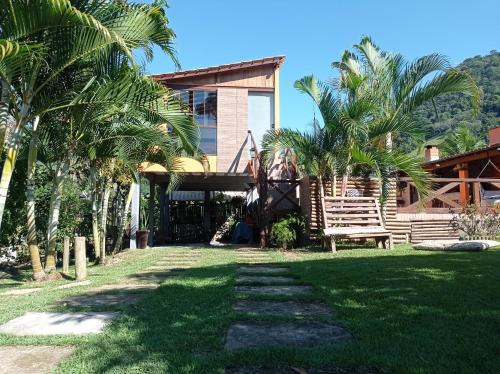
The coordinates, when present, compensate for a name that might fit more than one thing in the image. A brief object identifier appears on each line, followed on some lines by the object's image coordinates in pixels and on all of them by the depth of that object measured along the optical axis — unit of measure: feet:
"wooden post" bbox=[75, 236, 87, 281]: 22.15
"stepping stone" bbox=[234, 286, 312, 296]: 16.04
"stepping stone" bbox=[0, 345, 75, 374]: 8.83
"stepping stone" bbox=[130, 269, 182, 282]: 20.71
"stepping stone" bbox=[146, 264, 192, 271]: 25.08
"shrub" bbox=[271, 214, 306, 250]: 35.43
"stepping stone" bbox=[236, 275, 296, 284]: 18.75
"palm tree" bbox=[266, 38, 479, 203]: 32.32
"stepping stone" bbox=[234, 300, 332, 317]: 12.84
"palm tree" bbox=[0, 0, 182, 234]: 15.30
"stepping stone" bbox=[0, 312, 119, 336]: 11.53
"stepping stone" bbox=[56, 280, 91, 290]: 19.32
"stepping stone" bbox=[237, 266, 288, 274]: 22.11
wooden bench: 32.78
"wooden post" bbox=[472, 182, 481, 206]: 40.98
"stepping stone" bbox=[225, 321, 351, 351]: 9.95
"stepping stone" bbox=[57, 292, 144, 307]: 14.96
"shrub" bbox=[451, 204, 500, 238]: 36.02
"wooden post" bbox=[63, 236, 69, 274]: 25.28
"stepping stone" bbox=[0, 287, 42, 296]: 18.28
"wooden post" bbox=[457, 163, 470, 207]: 41.22
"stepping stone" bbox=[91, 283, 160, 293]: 17.70
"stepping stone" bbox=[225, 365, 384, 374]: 8.23
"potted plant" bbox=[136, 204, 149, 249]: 43.83
